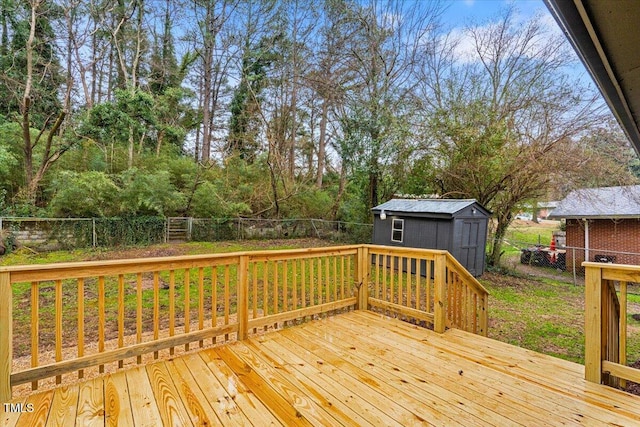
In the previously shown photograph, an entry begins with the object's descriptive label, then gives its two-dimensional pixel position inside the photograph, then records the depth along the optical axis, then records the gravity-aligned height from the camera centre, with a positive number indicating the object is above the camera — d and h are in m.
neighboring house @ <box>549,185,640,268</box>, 9.02 -0.15
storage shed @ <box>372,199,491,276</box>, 8.04 -0.33
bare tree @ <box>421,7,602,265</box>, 8.23 +2.83
